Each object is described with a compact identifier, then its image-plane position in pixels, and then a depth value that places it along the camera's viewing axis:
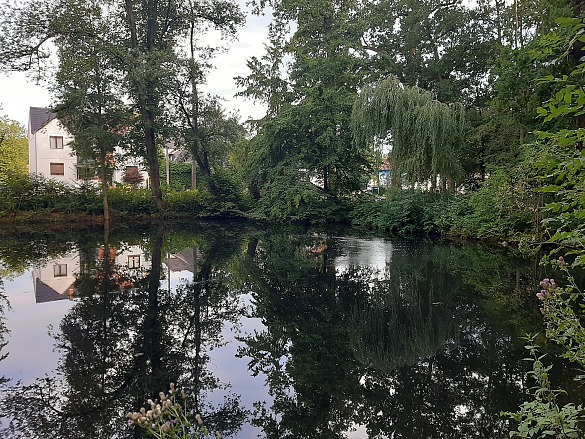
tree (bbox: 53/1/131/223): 18.17
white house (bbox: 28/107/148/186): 35.34
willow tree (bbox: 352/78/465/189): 15.25
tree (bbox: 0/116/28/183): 21.29
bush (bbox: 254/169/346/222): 21.02
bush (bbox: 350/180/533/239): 12.36
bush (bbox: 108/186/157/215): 22.55
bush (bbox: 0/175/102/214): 20.34
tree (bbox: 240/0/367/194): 21.28
